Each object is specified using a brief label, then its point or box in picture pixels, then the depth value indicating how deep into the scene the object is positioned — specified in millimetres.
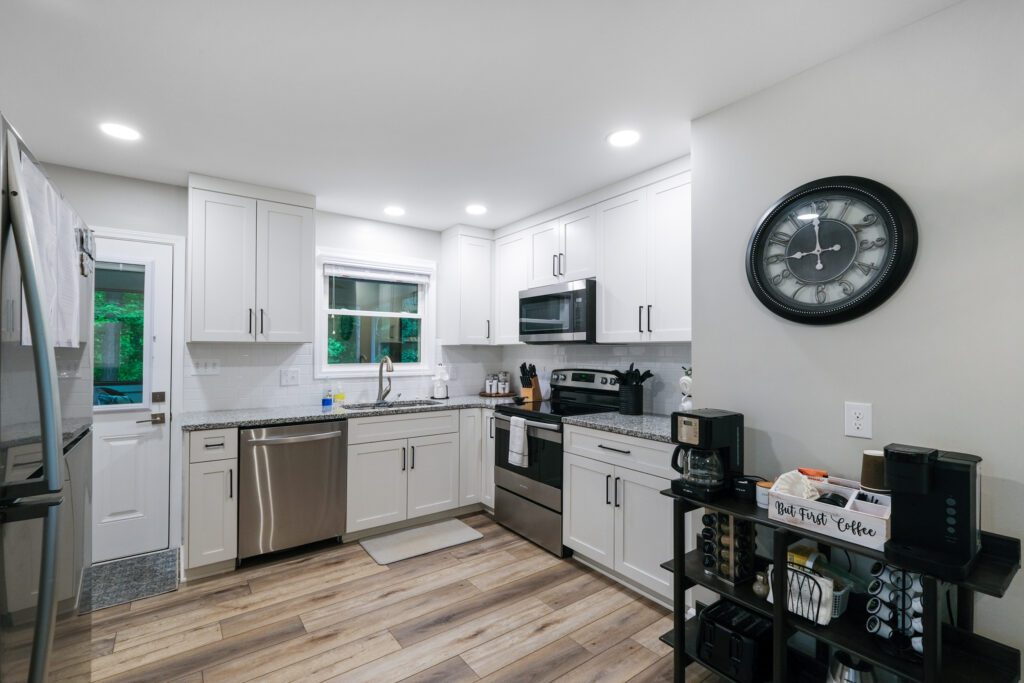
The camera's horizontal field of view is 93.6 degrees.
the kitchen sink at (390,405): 3818
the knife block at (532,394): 3939
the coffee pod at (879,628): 1451
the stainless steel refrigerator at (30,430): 864
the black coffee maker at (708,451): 1908
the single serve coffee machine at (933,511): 1281
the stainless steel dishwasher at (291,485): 2979
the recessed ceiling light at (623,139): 2518
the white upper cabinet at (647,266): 2785
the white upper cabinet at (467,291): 4285
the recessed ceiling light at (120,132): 2449
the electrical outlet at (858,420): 1761
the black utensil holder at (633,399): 3096
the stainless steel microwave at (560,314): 3322
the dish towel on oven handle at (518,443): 3363
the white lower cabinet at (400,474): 3383
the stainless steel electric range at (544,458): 3162
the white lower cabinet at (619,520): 2510
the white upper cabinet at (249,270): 3158
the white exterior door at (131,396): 3066
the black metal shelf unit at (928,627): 1266
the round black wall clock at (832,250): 1682
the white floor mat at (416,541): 3193
